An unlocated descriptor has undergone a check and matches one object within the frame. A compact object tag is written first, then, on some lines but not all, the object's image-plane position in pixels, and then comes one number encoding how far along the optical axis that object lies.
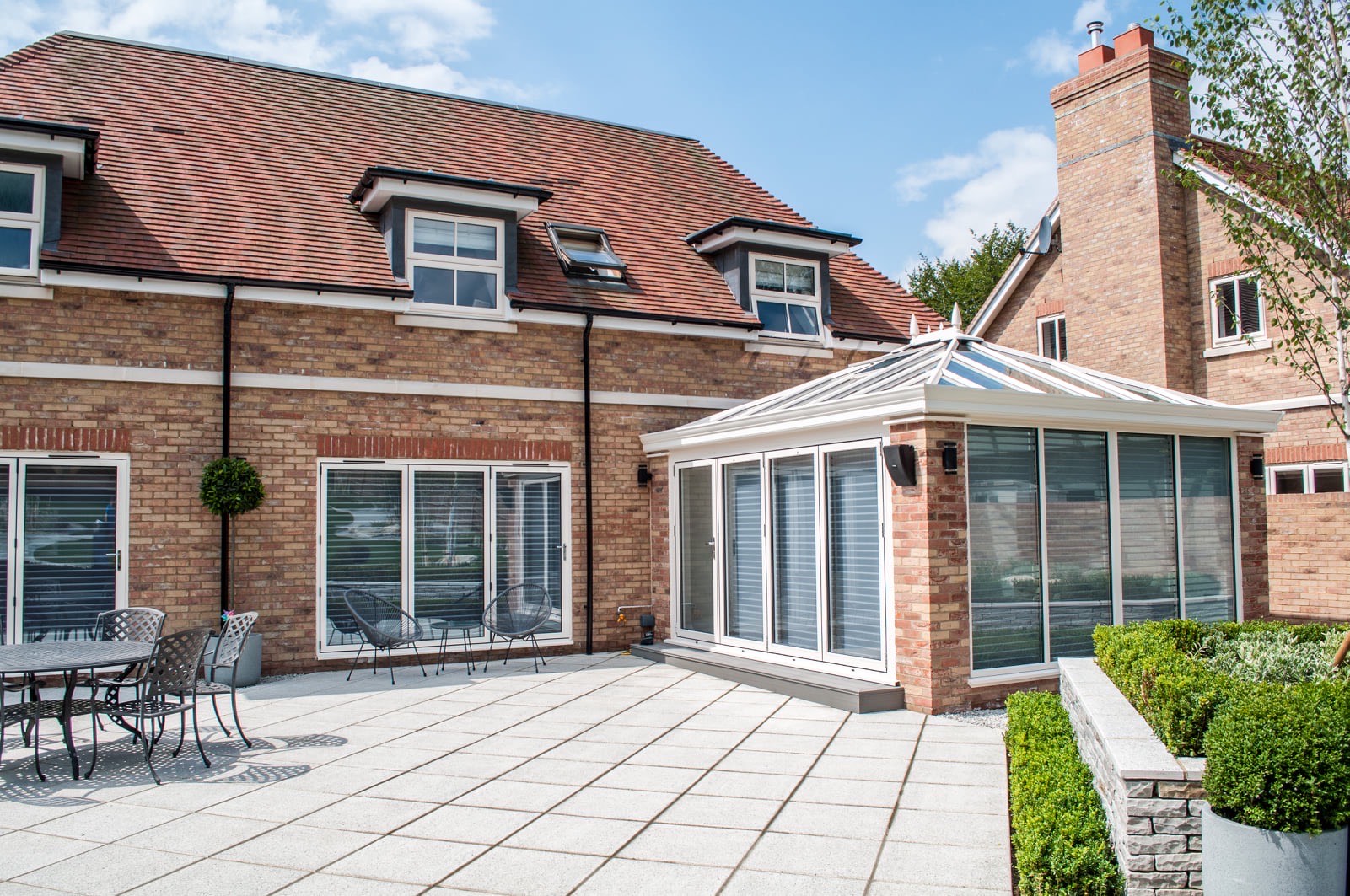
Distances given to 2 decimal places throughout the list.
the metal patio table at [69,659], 5.96
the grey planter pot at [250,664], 8.88
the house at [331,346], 8.87
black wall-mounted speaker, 7.43
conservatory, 7.47
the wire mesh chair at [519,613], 9.94
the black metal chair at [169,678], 6.24
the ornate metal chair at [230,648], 6.67
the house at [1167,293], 12.27
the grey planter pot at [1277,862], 3.55
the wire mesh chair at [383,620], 9.34
